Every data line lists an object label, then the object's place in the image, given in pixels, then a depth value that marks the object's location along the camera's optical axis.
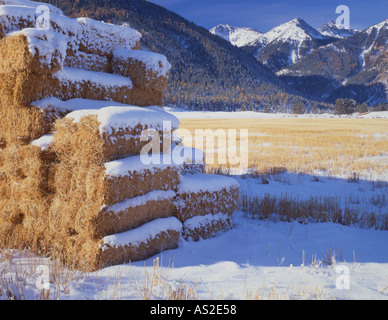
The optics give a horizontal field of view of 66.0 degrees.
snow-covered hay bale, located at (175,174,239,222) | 4.38
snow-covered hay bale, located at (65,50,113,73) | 4.49
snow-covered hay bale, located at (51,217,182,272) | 3.25
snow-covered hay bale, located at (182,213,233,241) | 4.38
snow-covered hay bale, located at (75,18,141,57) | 4.73
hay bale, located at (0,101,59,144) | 3.77
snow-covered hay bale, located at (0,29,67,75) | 3.54
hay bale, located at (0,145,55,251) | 3.71
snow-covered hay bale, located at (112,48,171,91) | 4.85
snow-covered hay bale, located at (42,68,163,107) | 3.96
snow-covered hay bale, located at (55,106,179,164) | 3.31
